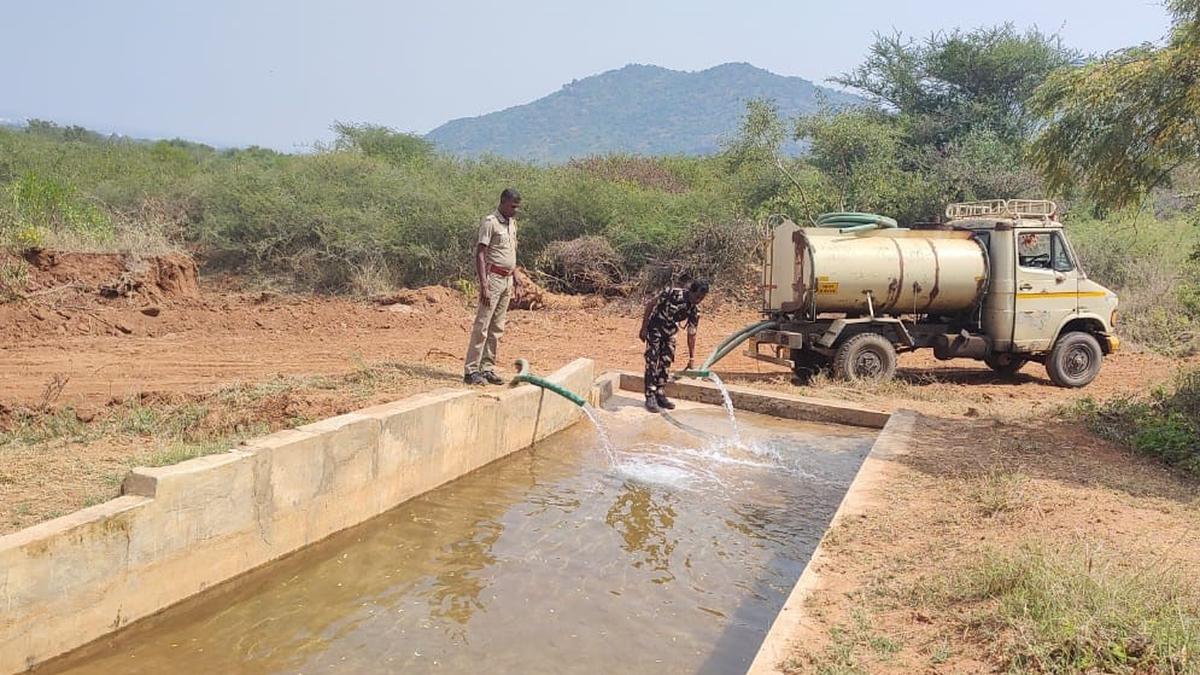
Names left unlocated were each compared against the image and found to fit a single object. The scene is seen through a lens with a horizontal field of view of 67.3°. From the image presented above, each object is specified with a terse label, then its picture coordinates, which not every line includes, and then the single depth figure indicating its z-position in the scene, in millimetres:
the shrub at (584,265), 18344
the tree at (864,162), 19000
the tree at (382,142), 29375
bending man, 9484
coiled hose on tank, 11414
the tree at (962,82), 22766
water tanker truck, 11055
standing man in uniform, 8305
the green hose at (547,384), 8352
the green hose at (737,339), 11398
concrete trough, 3988
